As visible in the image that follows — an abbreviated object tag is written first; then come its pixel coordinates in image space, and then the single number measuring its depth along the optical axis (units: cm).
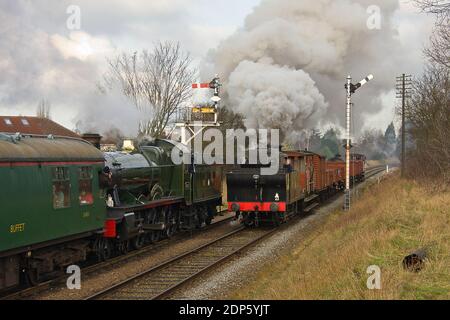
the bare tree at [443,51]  1897
